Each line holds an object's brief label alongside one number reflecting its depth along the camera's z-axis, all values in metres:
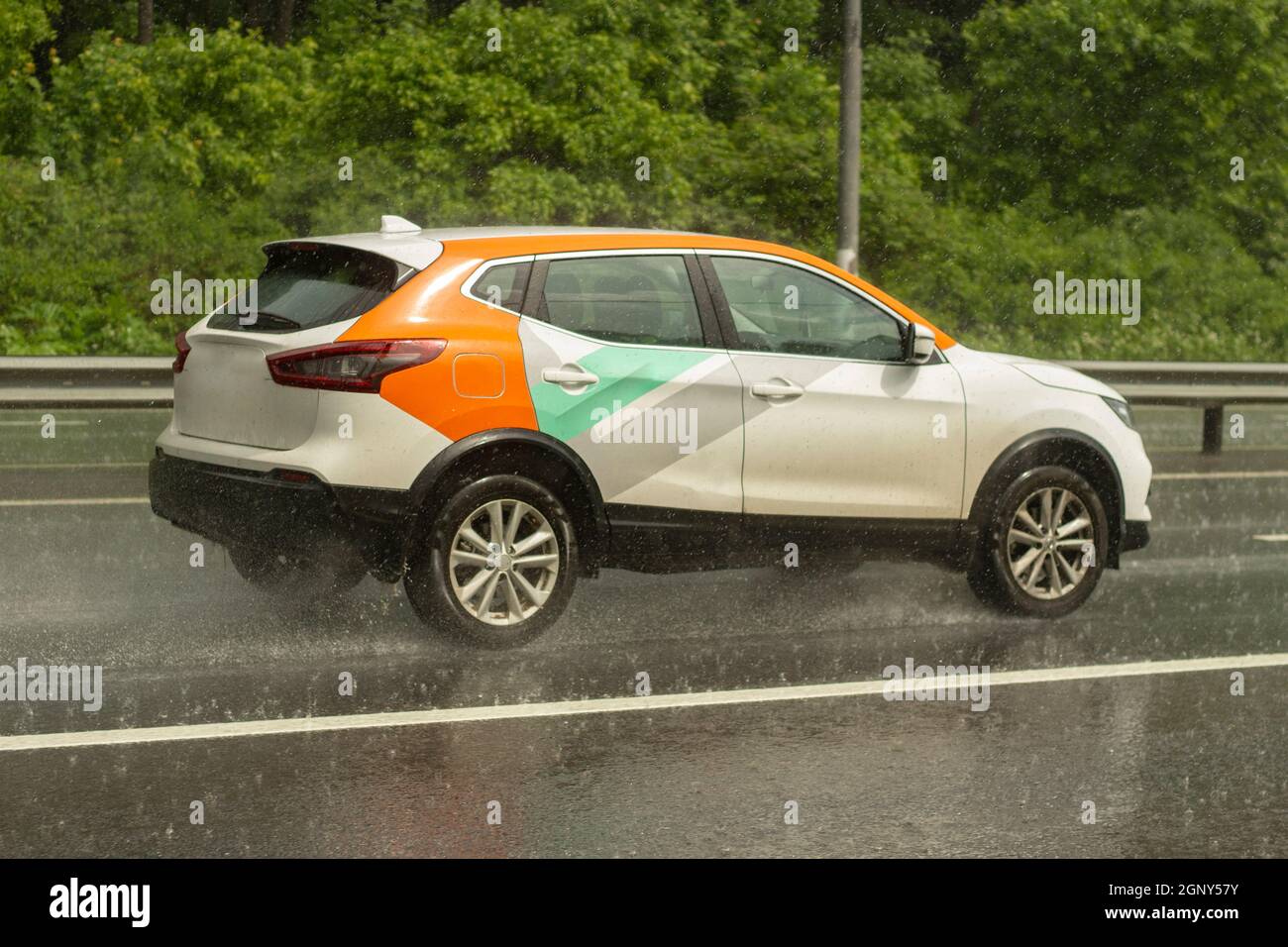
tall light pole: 17.02
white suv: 7.50
